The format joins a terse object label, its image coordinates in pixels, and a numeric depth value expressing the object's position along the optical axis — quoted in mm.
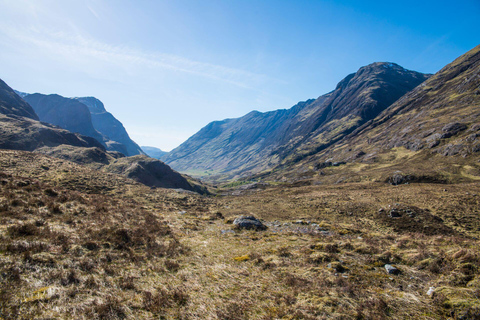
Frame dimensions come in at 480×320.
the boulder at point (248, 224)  20500
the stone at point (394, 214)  27666
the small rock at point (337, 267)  9676
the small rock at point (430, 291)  7083
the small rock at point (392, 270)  9238
